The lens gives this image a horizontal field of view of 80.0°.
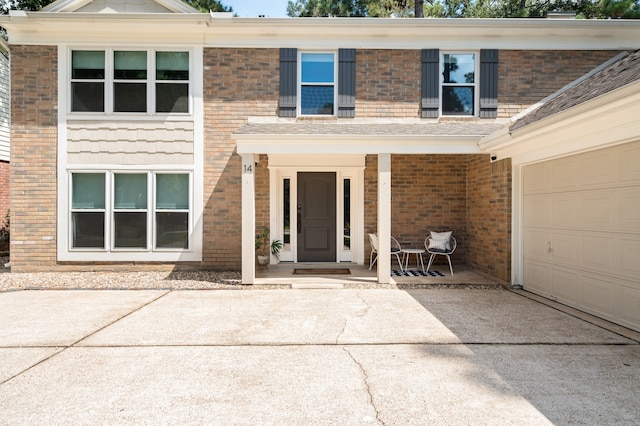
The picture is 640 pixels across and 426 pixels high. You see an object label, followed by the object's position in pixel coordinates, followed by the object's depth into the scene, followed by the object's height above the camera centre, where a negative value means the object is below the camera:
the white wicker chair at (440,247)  8.25 -0.75
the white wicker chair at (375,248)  8.15 -0.81
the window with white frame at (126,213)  8.48 -0.05
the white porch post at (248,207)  7.15 +0.08
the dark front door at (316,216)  9.31 -0.10
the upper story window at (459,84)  8.86 +2.99
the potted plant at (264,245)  8.81 -0.77
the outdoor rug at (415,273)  8.04 -1.31
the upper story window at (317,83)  8.81 +2.97
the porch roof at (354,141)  7.07 +1.33
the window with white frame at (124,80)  8.48 +2.91
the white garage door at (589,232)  4.66 -0.26
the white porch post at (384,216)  7.17 -0.07
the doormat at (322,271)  8.15 -1.30
